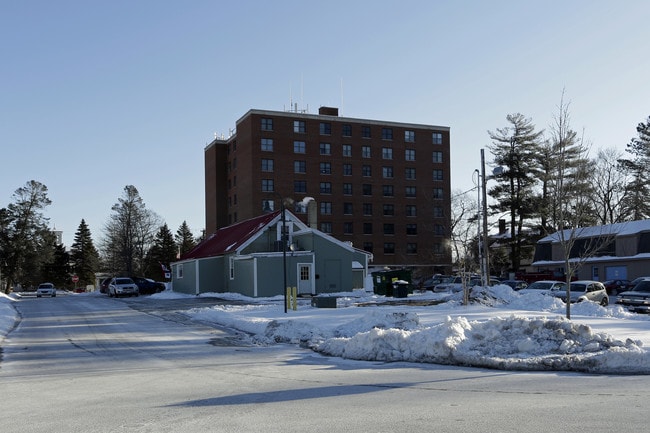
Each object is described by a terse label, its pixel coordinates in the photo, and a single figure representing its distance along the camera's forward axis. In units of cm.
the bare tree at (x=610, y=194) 7000
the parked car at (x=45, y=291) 7056
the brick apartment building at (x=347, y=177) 8244
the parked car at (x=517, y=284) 4656
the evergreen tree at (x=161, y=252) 10175
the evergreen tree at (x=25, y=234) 8606
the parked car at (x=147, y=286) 6222
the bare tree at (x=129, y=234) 8994
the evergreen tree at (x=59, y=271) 11181
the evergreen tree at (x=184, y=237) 11650
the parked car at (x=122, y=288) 5728
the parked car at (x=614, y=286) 5084
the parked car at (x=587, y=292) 3391
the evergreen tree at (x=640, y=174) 6623
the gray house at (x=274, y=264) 4416
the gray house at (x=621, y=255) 5547
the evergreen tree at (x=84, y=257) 11375
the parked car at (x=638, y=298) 2953
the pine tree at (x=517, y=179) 7100
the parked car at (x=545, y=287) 3541
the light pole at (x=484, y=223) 3291
